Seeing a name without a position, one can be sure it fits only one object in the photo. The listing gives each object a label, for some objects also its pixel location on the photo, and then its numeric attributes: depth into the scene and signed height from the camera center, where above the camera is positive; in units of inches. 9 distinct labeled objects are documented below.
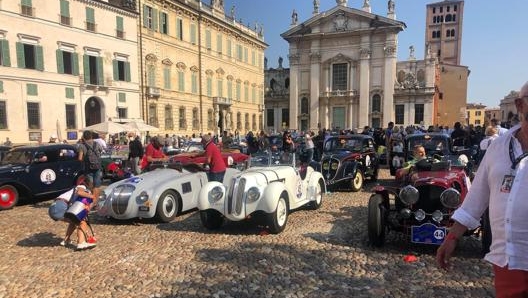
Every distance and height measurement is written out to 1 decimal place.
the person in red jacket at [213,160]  318.6 -32.5
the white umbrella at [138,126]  839.8 -10.9
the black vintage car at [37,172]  370.9 -50.3
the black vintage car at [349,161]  414.3 -46.1
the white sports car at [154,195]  293.6 -58.4
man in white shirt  80.4 -17.9
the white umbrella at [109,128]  759.1 -12.5
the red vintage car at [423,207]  210.8 -50.8
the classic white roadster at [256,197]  257.9 -53.1
